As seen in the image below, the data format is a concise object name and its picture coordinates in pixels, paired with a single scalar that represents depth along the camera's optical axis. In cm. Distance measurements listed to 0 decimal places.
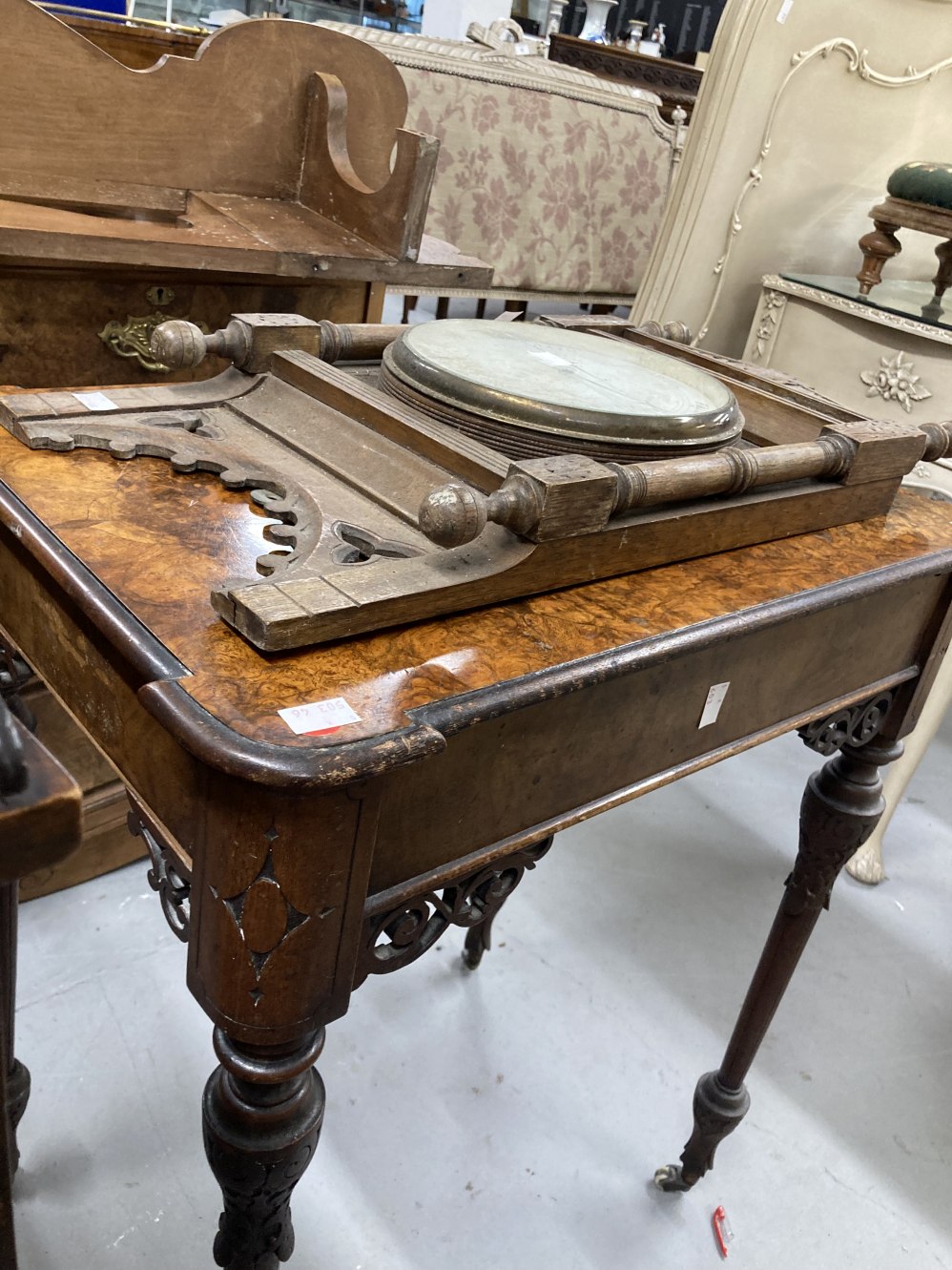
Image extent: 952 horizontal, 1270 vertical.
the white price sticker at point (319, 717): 59
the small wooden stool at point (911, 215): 168
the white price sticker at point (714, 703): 87
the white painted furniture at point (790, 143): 178
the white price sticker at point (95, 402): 93
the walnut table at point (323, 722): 61
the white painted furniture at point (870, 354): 172
